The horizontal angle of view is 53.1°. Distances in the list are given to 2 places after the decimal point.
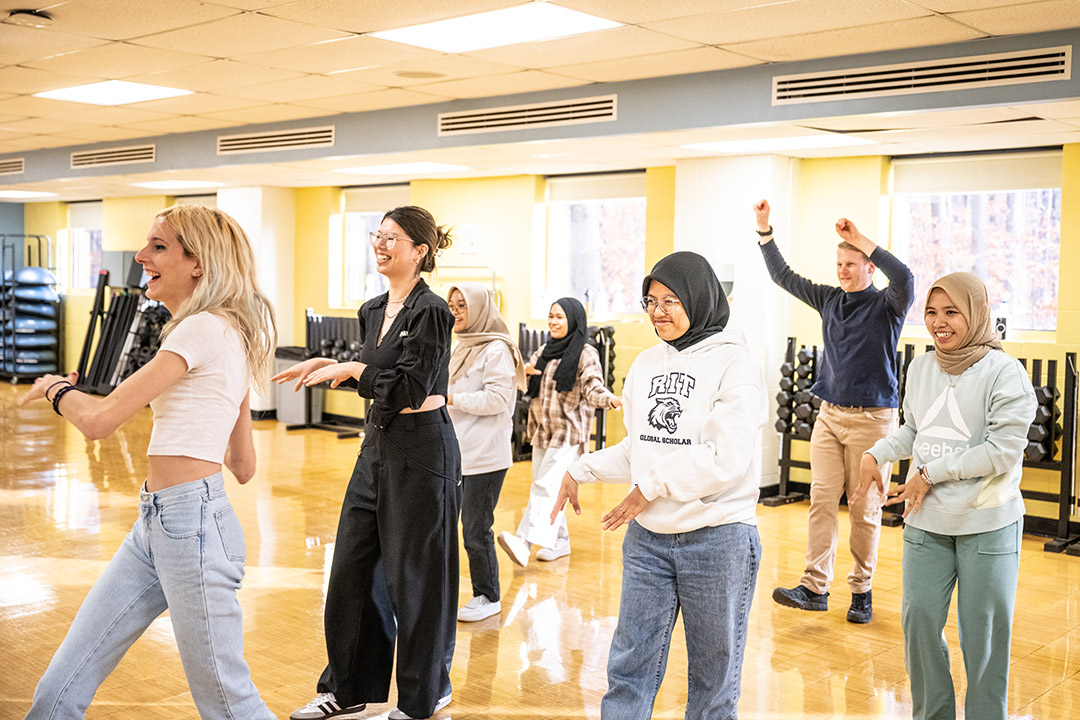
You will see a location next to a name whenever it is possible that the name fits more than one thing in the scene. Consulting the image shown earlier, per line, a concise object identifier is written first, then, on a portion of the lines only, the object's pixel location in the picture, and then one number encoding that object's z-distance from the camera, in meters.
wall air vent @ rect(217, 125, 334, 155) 8.38
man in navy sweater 4.83
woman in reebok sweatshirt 3.12
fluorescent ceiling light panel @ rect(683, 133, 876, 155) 6.76
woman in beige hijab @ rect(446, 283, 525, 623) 4.70
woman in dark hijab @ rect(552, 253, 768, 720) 2.69
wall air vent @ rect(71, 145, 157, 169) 9.80
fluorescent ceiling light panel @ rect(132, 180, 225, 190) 11.12
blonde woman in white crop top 2.47
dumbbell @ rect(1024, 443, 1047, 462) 6.58
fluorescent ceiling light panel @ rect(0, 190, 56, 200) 13.44
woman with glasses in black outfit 3.42
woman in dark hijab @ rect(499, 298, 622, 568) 5.76
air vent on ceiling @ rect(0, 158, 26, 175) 11.41
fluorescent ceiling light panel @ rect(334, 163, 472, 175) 9.13
